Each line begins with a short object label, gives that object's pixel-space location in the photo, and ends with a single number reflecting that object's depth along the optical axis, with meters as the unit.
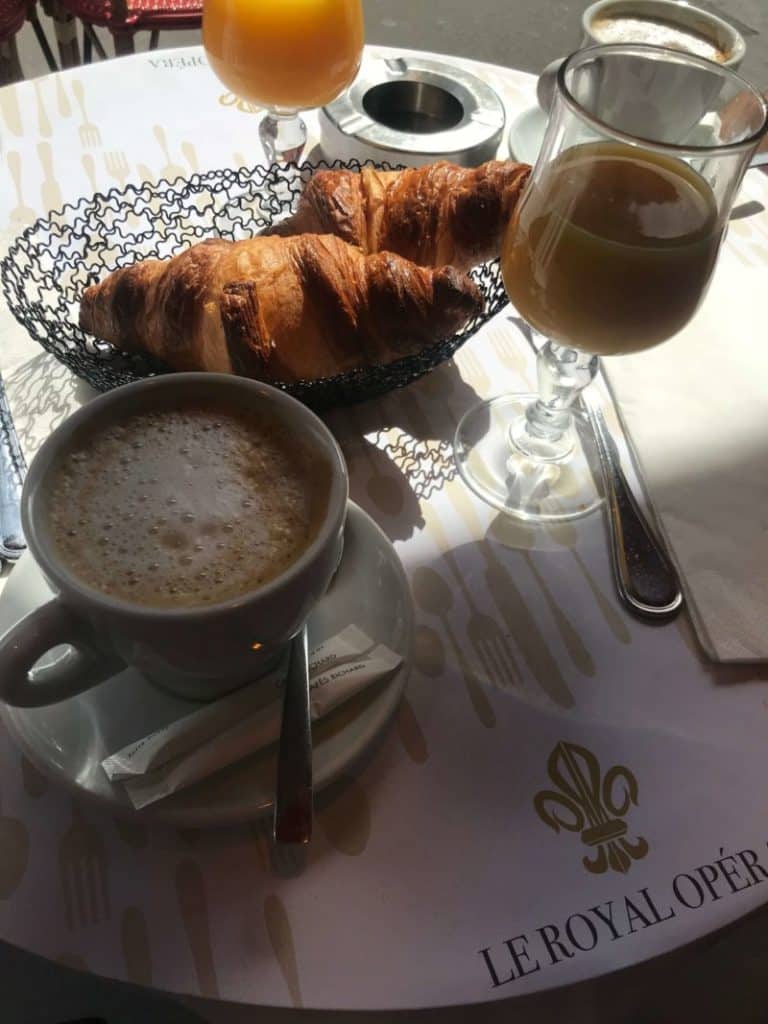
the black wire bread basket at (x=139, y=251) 0.64
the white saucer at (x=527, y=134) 0.93
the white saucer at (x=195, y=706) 0.43
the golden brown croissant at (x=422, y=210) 0.72
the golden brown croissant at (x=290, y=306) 0.63
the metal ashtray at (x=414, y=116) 0.87
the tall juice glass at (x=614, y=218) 0.55
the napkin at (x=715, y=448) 0.58
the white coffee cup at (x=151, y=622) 0.40
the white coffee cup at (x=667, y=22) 0.87
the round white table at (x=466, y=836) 0.41
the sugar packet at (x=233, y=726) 0.43
